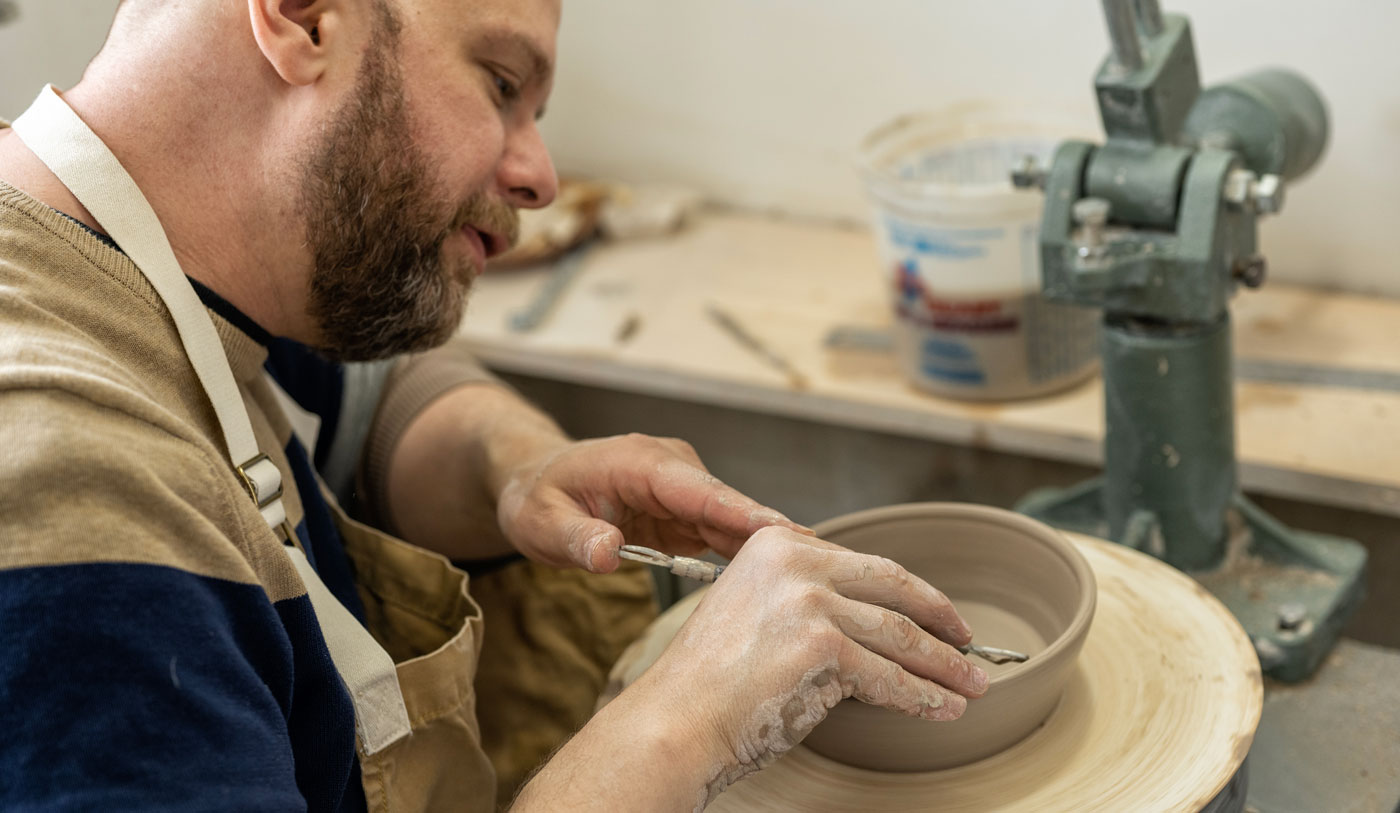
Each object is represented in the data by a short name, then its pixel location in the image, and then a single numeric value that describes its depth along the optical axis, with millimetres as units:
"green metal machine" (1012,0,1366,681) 1137
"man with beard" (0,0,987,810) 697
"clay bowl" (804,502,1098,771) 907
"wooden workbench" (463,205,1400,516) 1506
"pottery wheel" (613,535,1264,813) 900
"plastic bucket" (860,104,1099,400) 1568
